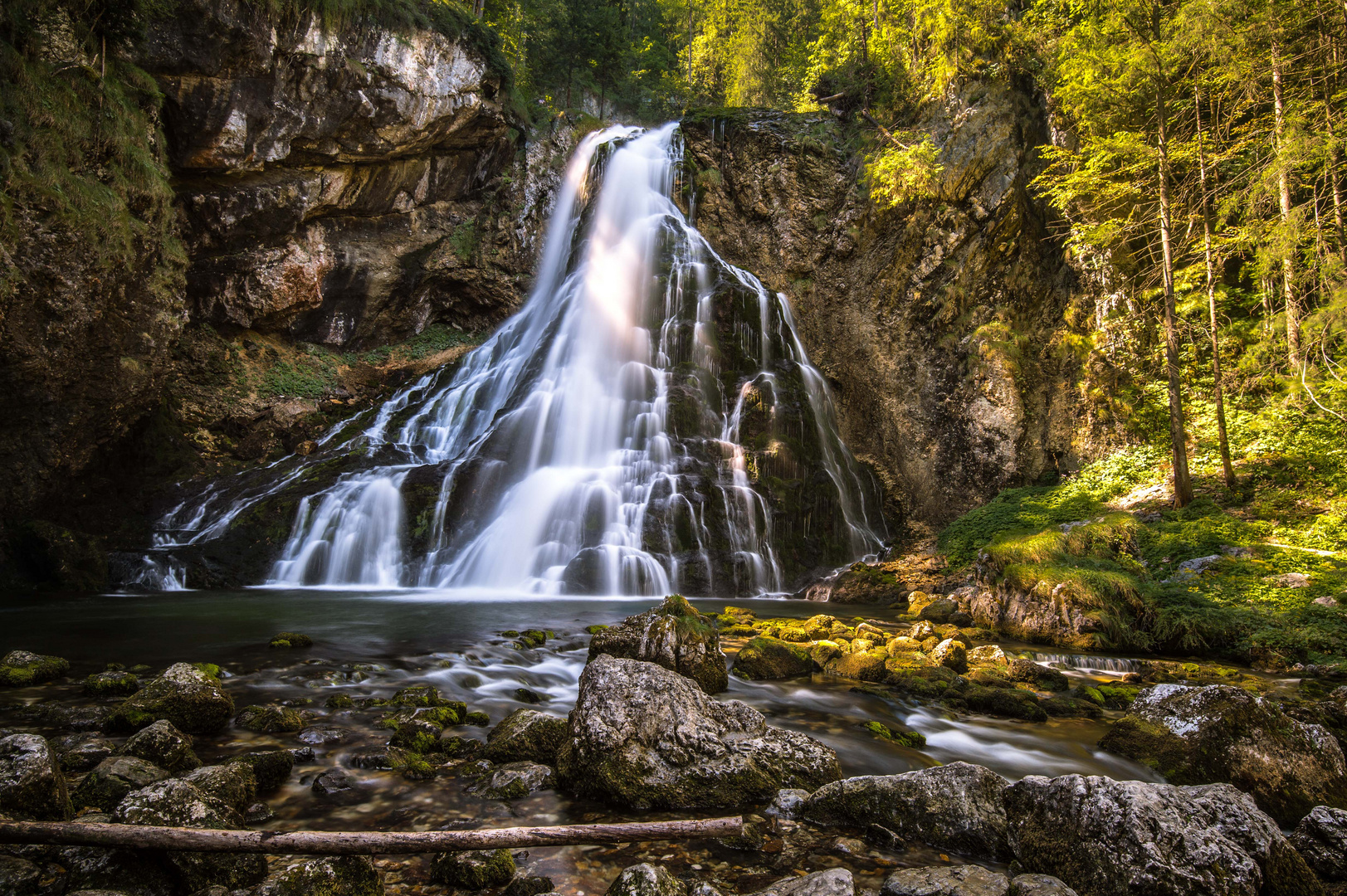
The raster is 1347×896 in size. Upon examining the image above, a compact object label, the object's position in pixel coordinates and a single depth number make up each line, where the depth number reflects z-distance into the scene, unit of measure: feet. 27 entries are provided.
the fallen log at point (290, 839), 7.28
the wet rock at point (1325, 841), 10.20
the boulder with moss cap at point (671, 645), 19.84
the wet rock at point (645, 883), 8.47
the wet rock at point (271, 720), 15.49
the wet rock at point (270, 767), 12.33
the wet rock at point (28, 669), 18.04
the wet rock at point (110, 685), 17.80
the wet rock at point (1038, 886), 8.52
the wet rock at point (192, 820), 8.82
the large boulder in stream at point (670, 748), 12.44
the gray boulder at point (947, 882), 8.90
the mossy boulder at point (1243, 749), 13.10
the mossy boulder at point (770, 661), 22.75
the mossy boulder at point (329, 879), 8.39
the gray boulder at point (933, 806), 10.98
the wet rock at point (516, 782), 12.60
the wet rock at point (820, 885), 8.68
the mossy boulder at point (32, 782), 9.37
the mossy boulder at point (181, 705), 14.64
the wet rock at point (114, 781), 10.66
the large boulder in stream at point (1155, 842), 9.02
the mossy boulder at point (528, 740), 14.15
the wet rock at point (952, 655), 24.11
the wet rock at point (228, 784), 10.83
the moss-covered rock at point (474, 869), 9.33
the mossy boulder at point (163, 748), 12.21
